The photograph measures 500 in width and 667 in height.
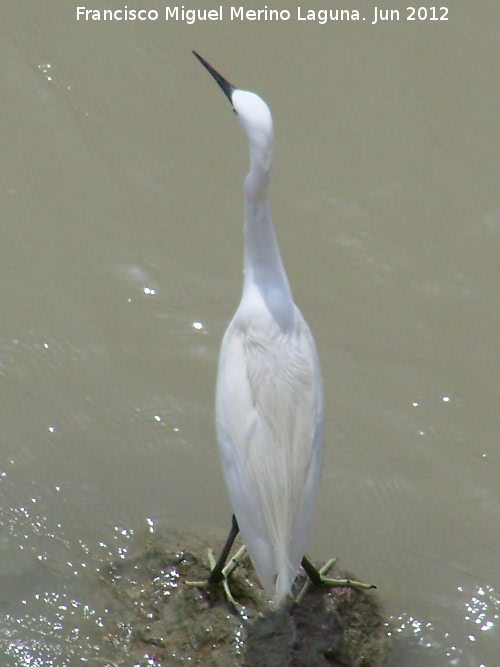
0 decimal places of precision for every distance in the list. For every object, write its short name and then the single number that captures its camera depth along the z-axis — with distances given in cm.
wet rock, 849
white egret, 791
